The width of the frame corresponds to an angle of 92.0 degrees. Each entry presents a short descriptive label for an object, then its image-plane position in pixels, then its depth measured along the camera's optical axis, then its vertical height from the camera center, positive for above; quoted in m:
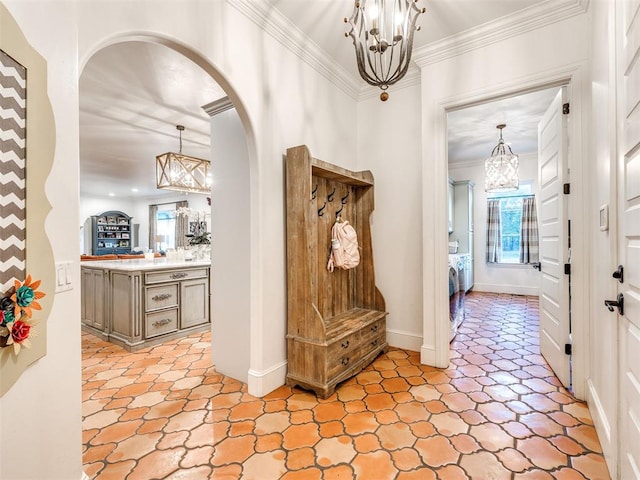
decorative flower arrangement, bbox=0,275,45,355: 0.95 -0.23
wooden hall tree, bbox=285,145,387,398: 2.31 -0.50
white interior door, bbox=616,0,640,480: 1.13 +0.04
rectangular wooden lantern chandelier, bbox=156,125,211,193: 3.96 +0.89
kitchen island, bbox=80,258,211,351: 3.37 -0.71
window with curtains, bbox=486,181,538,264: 6.15 +0.24
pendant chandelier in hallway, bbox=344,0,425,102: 1.51 +1.05
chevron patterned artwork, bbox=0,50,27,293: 0.97 +0.23
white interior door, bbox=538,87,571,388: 2.39 -0.03
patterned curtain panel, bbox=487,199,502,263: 6.35 +0.12
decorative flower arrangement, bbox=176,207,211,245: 4.73 +0.06
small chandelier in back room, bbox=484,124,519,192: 4.46 +0.95
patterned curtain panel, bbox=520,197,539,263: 6.04 +0.09
